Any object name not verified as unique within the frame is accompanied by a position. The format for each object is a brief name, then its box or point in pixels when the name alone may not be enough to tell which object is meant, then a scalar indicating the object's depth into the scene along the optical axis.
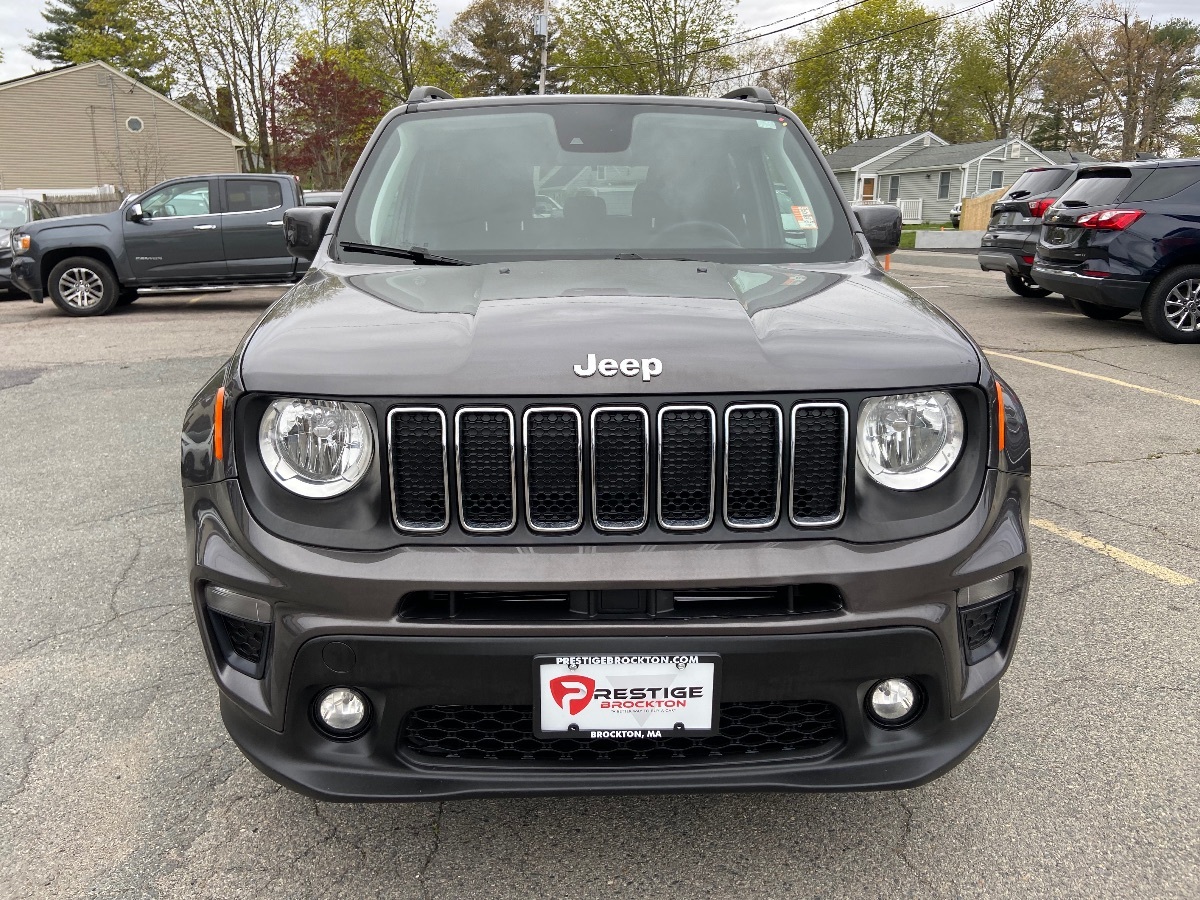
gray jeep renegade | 1.85
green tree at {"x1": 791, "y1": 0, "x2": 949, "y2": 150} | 62.28
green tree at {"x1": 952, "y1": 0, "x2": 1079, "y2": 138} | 56.38
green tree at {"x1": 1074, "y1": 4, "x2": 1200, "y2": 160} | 45.38
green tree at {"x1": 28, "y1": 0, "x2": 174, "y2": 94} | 46.62
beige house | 38.41
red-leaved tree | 41.53
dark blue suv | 8.95
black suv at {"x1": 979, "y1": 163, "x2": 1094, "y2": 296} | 11.44
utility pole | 29.11
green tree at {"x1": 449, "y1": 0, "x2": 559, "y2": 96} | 59.88
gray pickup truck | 12.29
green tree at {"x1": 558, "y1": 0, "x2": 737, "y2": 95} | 54.72
